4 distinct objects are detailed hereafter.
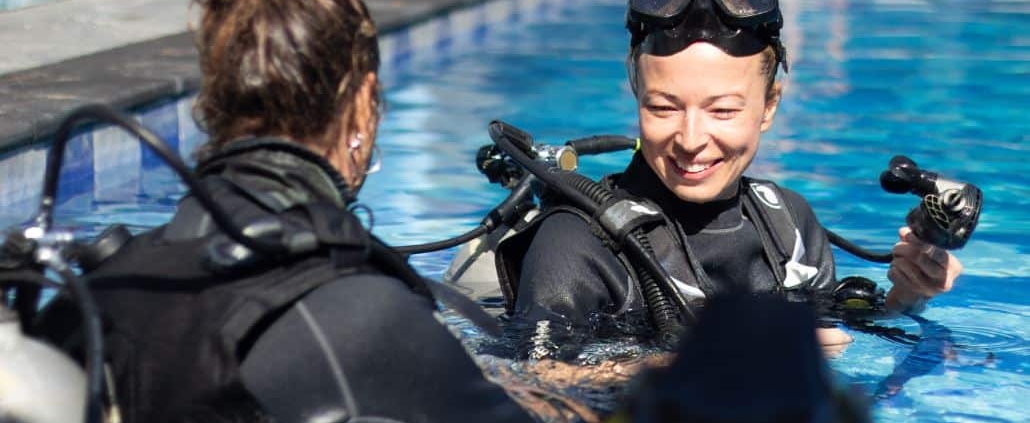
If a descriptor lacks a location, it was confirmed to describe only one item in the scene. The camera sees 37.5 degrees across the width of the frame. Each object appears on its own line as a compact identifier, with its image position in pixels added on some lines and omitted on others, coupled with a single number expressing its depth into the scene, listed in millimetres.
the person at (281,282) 2023
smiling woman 3535
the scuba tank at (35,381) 2006
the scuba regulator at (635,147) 3613
